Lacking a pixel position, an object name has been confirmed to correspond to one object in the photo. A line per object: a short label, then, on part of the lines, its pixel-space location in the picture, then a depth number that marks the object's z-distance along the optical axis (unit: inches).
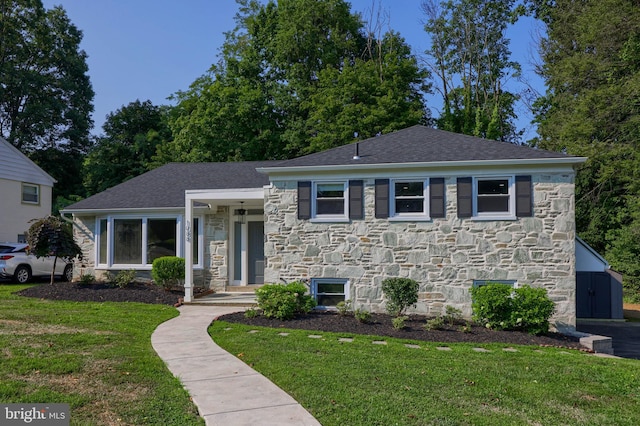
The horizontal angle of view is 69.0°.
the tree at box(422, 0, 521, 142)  1159.6
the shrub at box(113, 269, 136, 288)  553.7
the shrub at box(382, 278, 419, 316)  420.8
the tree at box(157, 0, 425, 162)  988.6
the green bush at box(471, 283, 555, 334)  380.8
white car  641.0
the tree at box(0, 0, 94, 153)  1224.8
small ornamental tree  548.7
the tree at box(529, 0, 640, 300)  714.8
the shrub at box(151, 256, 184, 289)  547.8
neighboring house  883.4
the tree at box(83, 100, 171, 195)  1173.1
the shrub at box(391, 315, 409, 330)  380.2
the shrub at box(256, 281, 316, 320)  408.2
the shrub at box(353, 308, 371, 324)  403.5
